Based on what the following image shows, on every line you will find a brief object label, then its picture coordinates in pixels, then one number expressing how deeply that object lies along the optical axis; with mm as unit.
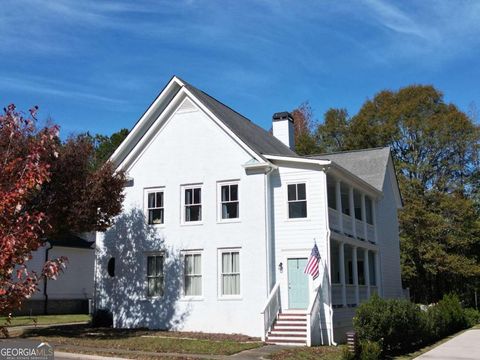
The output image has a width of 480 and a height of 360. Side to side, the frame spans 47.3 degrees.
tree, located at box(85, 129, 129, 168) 58375
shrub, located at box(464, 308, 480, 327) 32938
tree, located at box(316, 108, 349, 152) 49188
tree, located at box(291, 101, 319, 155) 47125
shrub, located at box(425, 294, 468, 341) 23062
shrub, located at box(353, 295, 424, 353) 16266
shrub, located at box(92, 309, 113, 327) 23155
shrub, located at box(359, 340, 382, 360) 13977
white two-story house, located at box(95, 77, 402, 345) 20969
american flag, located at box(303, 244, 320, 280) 19844
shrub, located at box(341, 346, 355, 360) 13414
